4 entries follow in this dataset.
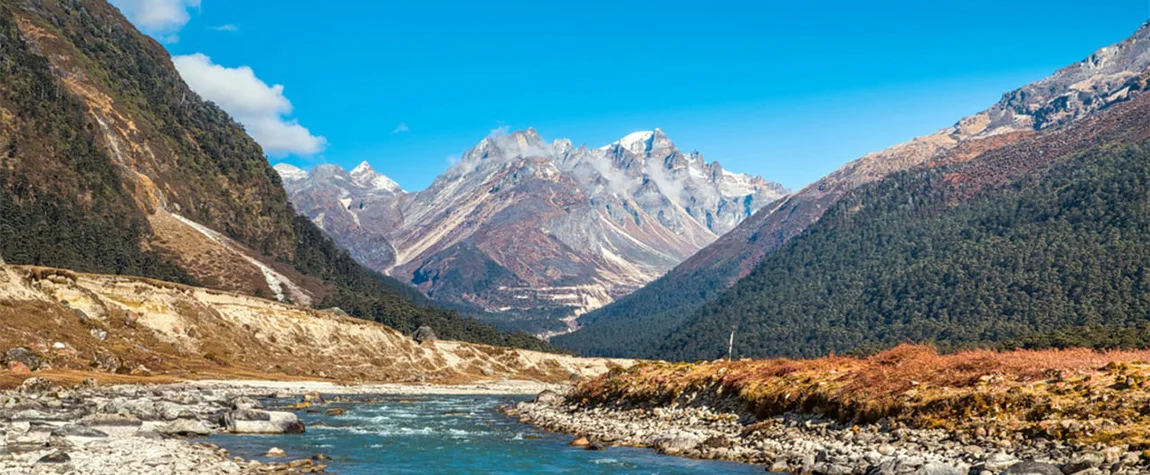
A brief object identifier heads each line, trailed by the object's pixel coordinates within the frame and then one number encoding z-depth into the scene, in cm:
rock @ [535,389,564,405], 8846
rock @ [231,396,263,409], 5784
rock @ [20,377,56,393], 6204
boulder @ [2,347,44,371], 7875
